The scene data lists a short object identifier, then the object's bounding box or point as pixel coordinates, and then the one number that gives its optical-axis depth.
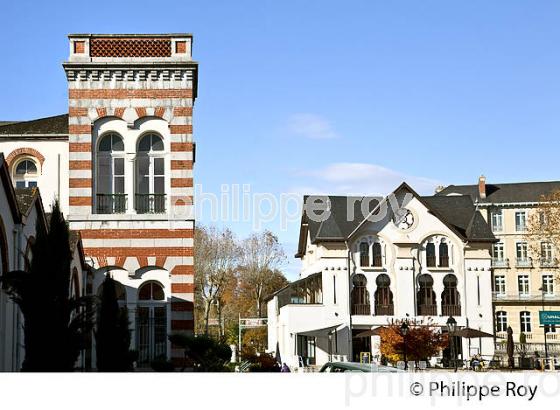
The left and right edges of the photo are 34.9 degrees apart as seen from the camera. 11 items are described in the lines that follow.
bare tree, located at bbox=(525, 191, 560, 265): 51.16
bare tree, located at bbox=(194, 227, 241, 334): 63.03
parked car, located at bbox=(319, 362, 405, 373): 18.67
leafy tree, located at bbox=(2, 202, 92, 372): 19.05
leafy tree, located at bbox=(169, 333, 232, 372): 27.05
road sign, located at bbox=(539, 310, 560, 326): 43.69
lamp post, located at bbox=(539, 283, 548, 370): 45.59
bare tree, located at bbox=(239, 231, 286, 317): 67.50
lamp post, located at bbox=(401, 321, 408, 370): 38.48
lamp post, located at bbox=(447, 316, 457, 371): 35.97
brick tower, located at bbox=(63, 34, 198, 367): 28.69
